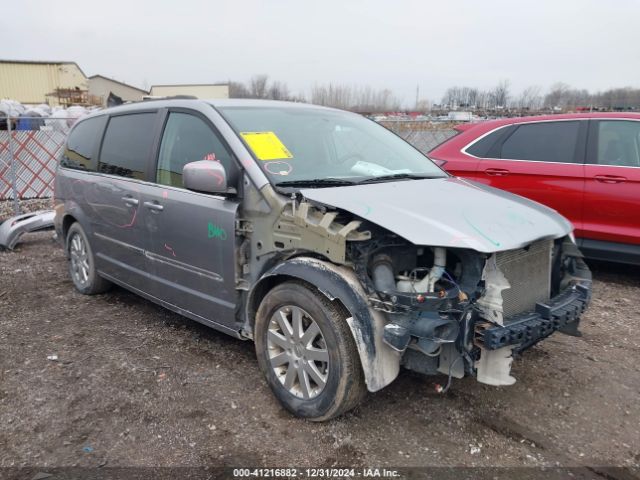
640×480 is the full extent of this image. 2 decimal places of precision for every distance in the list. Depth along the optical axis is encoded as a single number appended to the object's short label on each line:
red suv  4.84
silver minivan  2.49
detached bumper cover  6.68
